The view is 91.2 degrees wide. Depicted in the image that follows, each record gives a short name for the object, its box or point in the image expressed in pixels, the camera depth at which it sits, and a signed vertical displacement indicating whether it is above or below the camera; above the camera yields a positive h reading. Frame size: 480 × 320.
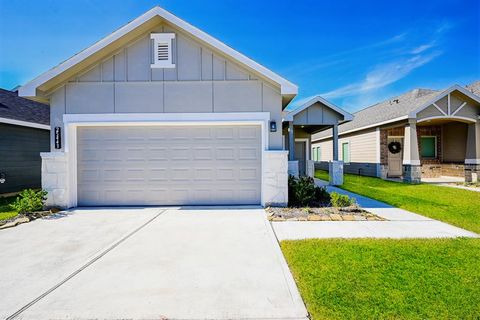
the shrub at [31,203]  6.48 -1.16
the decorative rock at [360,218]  5.93 -1.51
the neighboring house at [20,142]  9.62 +0.84
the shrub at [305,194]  7.28 -1.11
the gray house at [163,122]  6.99 +1.15
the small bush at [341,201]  7.00 -1.27
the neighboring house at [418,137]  11.95 +1.34
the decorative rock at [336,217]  5.94 -1.49
